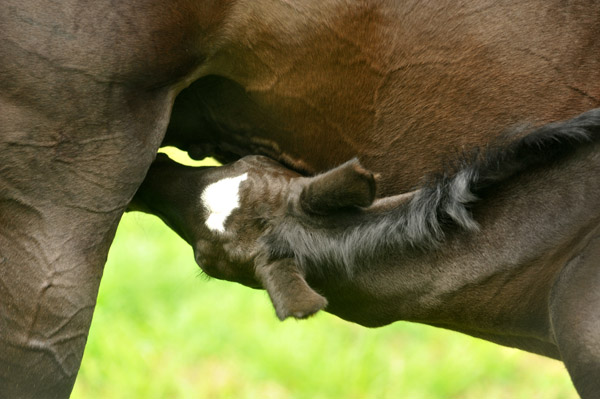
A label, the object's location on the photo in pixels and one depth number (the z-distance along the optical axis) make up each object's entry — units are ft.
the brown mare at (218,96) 16.11
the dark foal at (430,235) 17.29
